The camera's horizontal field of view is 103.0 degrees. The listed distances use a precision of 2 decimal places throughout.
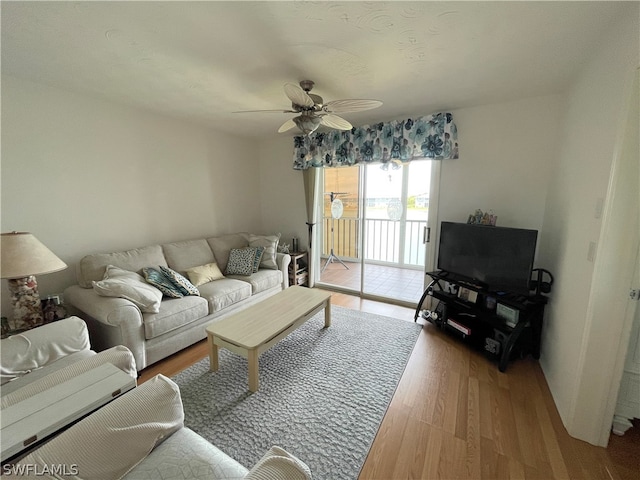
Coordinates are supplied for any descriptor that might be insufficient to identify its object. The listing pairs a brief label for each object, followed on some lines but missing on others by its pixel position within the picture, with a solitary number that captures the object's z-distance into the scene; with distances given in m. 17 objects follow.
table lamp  1.66
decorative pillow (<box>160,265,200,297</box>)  2.53
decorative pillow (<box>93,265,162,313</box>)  2.00
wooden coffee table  1.85
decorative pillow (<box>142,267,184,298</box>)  2.43
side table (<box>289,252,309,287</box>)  3.91
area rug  1.46
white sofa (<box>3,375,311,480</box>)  0.73
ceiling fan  1.79
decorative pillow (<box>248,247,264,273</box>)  3.33
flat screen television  2.14
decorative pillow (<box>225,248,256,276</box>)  3.28
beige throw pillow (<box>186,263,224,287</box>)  2.84
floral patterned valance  2.78
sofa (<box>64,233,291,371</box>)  1.98
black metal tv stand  2.09
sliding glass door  4.05
